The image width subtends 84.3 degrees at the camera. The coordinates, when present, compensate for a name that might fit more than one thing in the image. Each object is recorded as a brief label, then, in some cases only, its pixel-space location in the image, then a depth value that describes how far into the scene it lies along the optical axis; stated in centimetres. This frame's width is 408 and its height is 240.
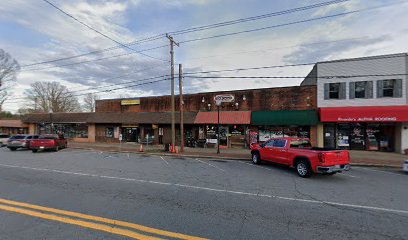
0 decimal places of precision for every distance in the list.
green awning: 1830
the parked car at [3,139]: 2614
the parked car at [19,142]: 2117
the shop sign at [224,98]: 1851
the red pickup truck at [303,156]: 877
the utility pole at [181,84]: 1888
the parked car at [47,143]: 1931
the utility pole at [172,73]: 1869
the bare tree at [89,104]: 7375
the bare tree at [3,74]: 4434
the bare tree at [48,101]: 5897
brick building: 1919
